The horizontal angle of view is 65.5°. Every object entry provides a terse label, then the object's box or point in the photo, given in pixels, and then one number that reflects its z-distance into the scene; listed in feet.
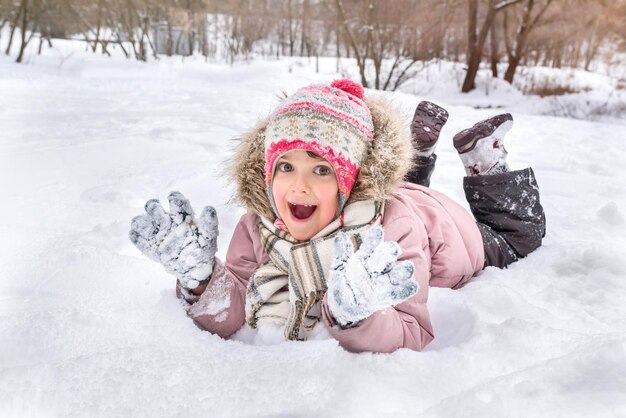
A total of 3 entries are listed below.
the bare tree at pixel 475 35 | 33.12
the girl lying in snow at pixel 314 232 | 3.76
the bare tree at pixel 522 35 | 36.22
